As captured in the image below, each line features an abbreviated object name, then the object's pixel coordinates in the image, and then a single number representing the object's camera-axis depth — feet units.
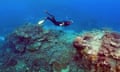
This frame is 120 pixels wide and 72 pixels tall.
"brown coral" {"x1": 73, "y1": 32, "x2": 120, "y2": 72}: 10.85
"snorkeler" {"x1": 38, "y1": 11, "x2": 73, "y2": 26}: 13.84
